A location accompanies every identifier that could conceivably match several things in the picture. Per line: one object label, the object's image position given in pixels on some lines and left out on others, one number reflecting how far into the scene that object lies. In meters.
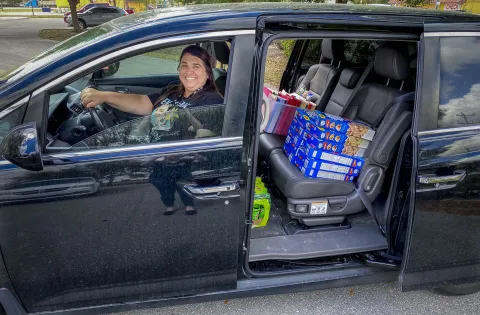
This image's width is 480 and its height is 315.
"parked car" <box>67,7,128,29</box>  23.34
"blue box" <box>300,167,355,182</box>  2.78
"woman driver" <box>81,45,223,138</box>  2.08
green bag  2.62
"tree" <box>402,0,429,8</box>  9.14
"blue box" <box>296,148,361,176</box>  2.76
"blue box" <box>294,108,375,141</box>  2.84
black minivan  1.83
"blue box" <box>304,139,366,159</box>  2.77
